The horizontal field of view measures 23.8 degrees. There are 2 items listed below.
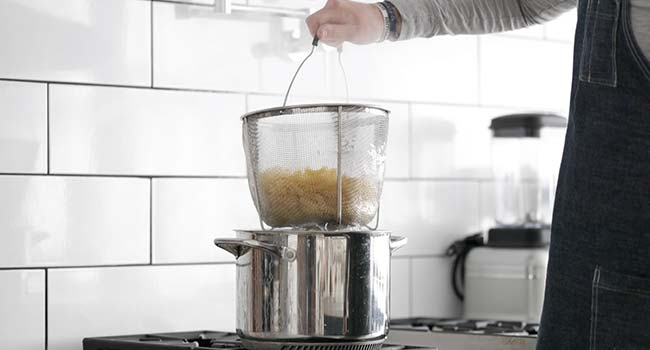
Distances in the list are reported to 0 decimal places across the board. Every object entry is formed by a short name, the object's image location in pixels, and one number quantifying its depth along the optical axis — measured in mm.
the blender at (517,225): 2859
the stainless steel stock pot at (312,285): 2124
